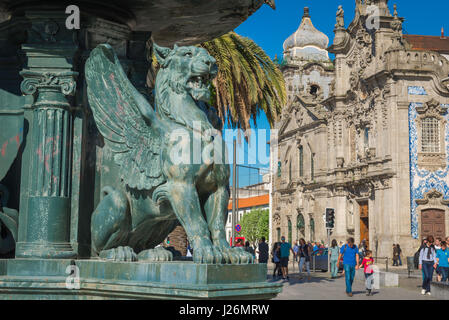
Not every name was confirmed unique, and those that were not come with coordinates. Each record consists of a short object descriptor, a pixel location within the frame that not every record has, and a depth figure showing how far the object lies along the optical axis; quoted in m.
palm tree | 17.33
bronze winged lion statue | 4.33
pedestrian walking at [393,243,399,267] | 32.56
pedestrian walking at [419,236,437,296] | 15.06
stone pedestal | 3.84
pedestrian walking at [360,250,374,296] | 14.89
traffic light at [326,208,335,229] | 24.50
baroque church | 34.84
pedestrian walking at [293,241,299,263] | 28.33
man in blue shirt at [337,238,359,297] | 14.88
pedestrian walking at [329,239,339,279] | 22.34
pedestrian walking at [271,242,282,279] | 20.82
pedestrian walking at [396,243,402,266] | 32.59
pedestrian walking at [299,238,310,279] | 22.65
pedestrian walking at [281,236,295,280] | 20.67
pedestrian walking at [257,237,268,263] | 20.58
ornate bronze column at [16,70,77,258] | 4.80
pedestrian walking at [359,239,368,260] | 34.53
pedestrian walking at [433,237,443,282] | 15.24
